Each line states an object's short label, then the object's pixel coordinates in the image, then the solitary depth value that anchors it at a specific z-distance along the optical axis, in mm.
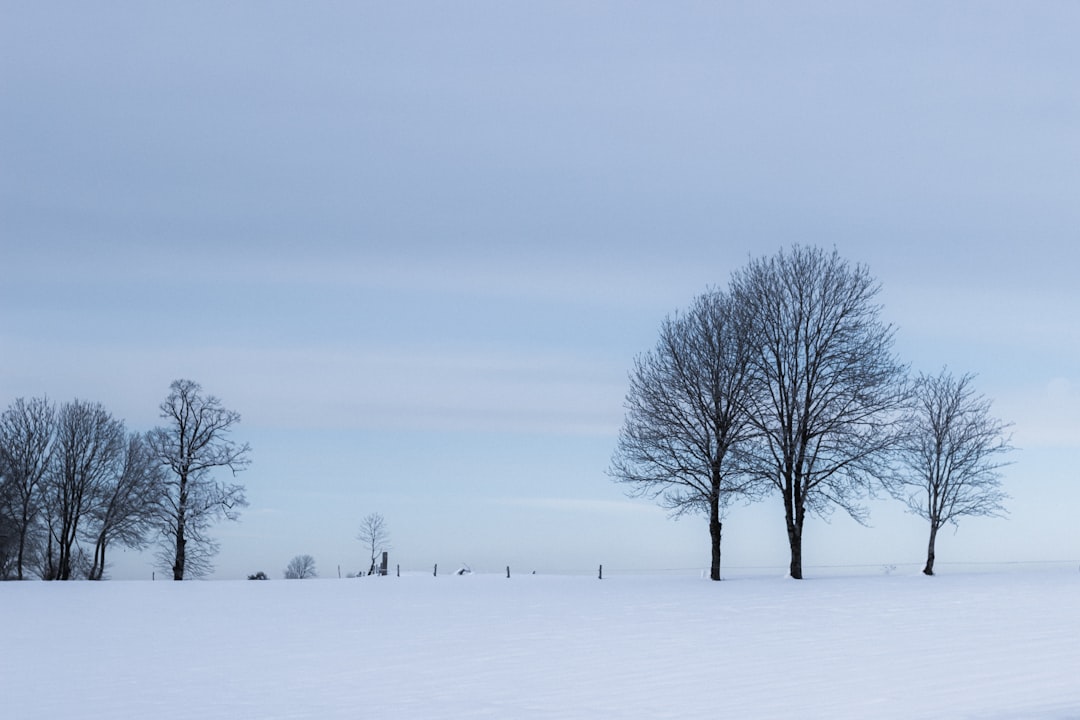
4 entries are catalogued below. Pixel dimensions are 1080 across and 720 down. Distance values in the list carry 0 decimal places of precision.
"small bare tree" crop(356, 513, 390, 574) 98625
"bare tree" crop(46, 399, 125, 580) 67812
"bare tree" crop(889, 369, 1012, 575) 53281
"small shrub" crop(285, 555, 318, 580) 130000
